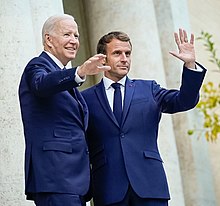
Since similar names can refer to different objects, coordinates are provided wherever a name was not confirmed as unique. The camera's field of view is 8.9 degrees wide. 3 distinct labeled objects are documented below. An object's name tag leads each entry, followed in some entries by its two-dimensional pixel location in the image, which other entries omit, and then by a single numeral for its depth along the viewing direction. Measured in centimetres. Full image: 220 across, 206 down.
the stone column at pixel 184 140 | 1117
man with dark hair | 645
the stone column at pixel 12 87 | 783
